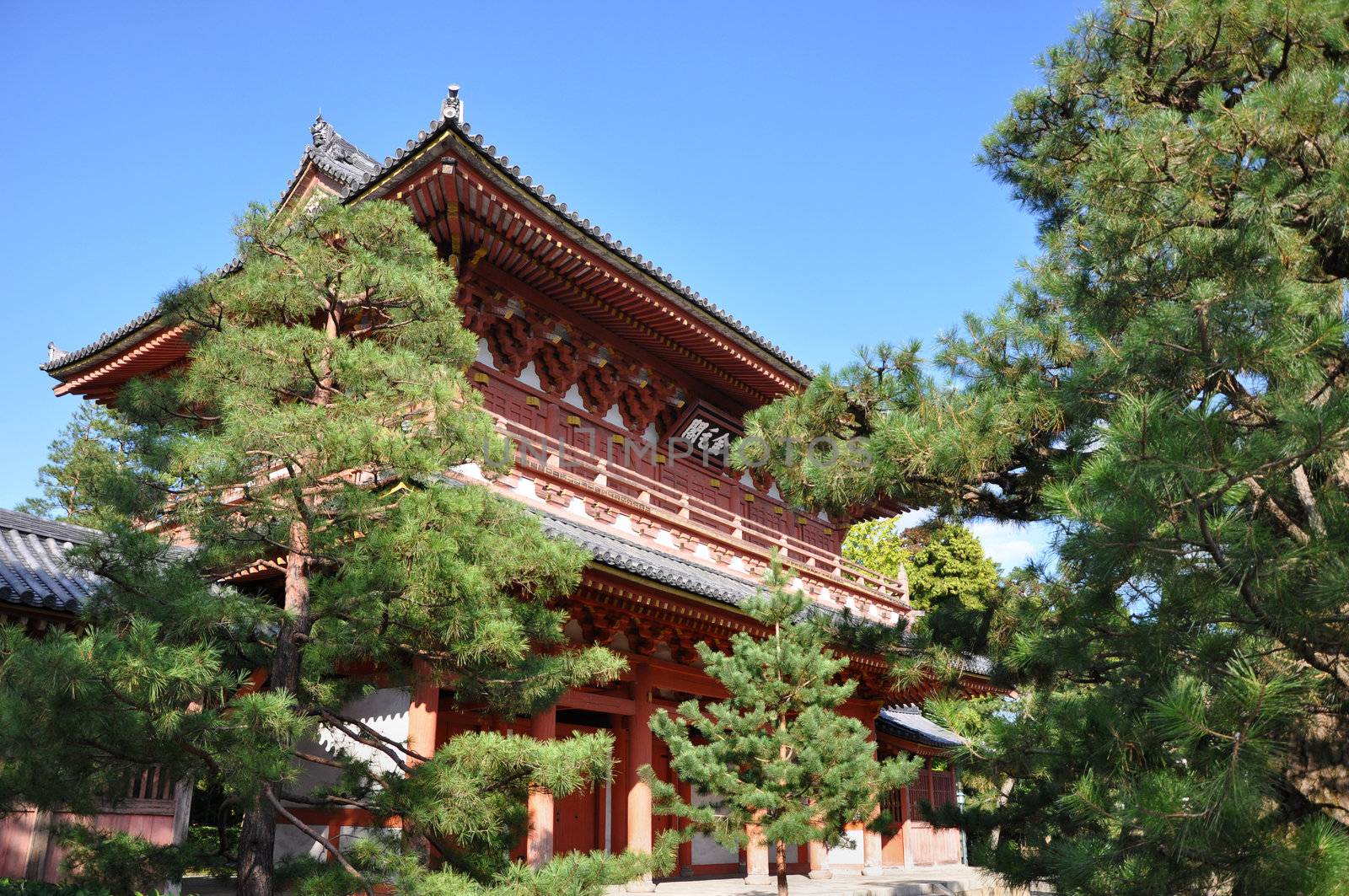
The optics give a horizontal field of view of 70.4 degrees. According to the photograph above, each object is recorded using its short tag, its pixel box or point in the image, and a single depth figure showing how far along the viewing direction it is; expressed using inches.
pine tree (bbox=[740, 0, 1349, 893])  143.8
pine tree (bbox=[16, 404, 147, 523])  848.3
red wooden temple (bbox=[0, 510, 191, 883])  307.3
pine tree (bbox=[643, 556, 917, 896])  367.9
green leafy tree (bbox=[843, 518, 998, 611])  1239.5
